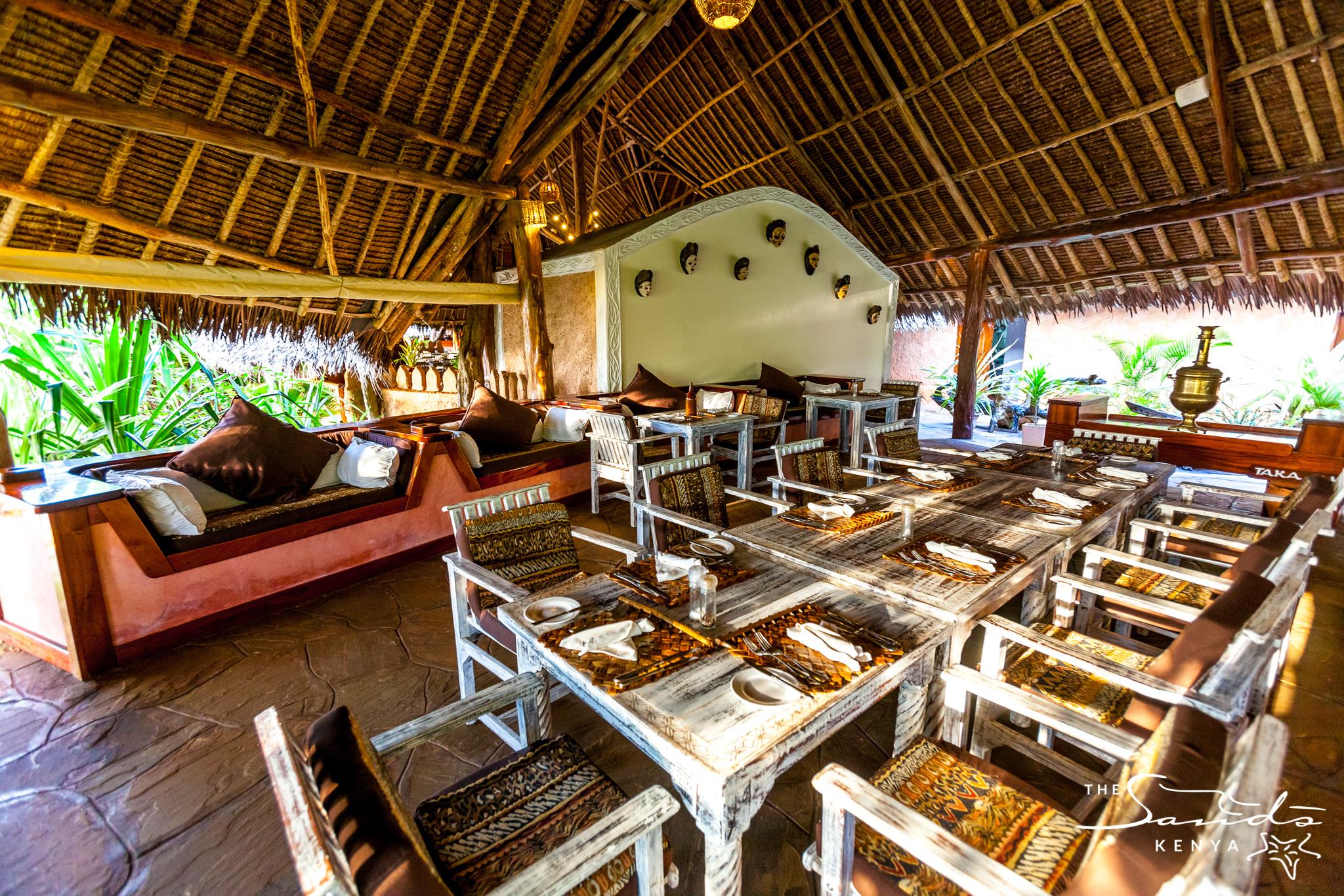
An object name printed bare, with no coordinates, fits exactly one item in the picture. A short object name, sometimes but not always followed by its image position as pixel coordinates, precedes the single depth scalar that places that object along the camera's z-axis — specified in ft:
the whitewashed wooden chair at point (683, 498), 8.48
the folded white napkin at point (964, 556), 6.18
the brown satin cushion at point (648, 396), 18.31
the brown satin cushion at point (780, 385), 22.36
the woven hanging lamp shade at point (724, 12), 12.62
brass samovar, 12.16
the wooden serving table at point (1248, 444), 12.19
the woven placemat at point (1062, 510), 7.98
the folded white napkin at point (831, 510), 7.80
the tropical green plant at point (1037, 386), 29.66
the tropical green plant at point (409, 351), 26.45
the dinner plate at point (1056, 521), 7.61
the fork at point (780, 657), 4.22
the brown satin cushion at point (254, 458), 10.49
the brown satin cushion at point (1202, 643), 4.03
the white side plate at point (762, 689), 4.04
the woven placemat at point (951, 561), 5.96
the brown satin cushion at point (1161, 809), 2.50
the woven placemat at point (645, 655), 4.31
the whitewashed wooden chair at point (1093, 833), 2.13
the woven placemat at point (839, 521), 7.49
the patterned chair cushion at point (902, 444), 12.31
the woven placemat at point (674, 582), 5.44
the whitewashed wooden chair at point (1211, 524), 6.77
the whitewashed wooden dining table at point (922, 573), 5.48
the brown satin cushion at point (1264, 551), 5.10
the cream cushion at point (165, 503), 8.68
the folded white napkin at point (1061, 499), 8.23
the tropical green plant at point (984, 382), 32.94
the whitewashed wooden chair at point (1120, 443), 12.41
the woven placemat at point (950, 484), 9.50
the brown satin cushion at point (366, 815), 2.36
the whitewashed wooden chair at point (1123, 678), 3.86
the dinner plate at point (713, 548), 6.49
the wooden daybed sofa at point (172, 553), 7.92
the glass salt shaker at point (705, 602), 4.99
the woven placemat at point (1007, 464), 10.98
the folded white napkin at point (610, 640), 4.55
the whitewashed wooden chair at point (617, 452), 13.62
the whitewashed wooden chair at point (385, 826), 2.36
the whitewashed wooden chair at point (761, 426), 16.94
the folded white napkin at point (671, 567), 5.82
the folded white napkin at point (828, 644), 4.41
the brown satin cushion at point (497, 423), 14.64
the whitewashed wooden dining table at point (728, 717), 3.52
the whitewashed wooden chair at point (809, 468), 10.11
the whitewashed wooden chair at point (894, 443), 12.27
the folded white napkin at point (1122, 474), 9.48
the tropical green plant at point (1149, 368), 28.73
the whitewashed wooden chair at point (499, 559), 6.68
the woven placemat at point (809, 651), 4.30
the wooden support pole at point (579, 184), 25.07
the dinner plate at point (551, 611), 5.14
